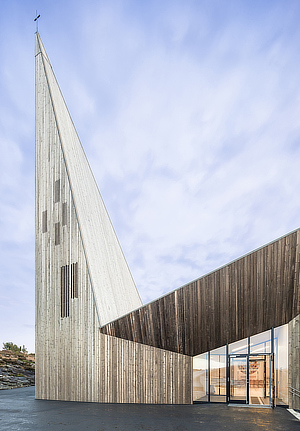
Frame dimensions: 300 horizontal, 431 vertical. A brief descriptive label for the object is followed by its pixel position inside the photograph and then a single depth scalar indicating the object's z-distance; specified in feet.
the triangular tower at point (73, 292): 38.24
